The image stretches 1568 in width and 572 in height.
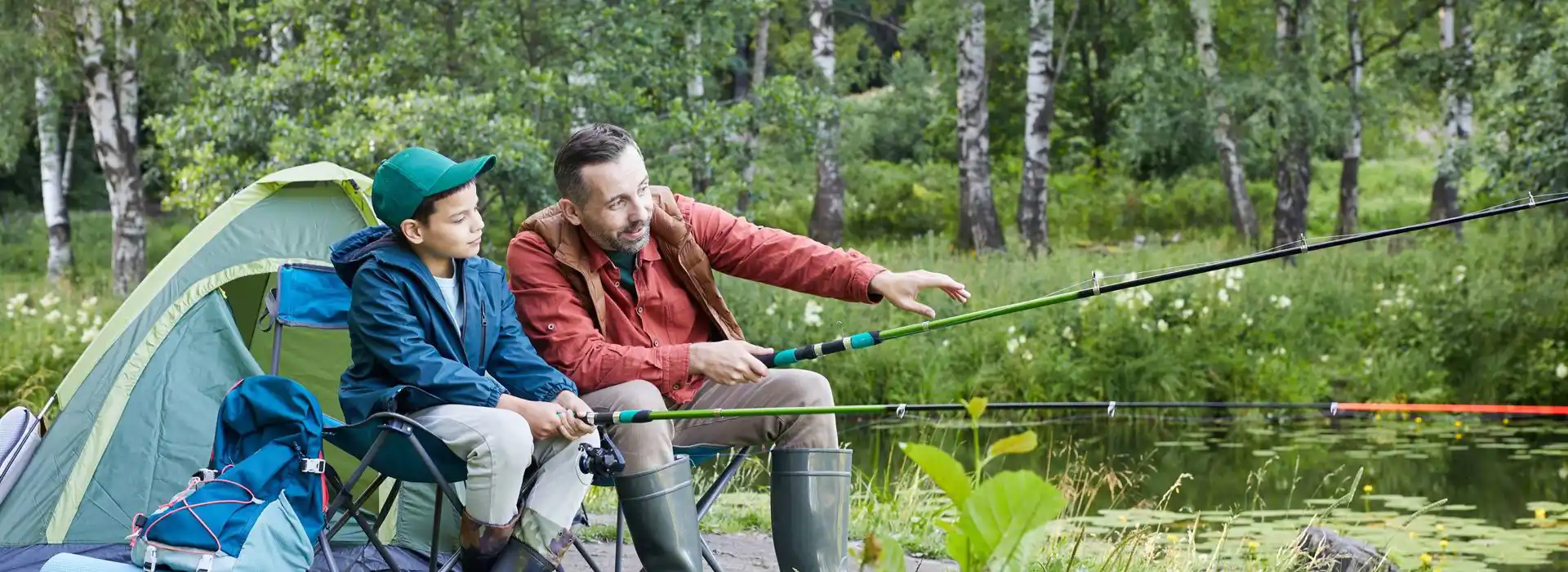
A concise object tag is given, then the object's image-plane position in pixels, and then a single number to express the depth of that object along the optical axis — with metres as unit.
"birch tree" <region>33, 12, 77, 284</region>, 16.14
